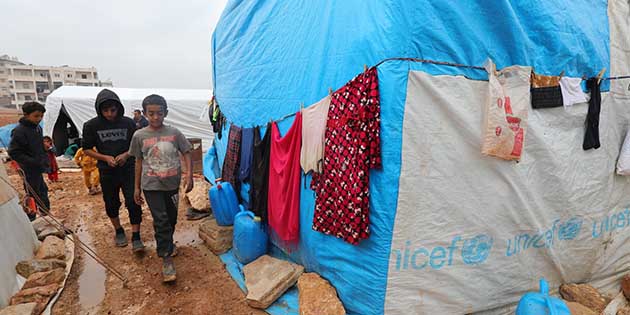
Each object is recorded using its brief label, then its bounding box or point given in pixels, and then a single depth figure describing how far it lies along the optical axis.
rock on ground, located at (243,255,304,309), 2.58
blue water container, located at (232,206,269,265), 3.16
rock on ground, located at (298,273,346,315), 2.26
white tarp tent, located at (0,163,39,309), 2.39
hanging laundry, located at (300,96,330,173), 2.37
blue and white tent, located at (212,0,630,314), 1.95
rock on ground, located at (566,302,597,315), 2.29
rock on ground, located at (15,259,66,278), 2.67
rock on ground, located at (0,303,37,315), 2.15
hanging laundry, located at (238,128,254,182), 3.74
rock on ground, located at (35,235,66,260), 3.10
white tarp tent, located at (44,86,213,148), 10.89
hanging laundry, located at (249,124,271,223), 3.24
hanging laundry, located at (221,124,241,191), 4.14
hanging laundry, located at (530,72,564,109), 2.27
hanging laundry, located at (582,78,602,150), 2.58
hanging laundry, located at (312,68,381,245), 1.99
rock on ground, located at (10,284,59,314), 2.39
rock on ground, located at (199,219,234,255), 3.58
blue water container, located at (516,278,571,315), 1.95
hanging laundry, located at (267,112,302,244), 2.72
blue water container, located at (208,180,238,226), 3.80
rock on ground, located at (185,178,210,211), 4.95
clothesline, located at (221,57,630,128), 1.90
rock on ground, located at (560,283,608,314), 2.53
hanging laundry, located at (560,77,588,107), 2.41
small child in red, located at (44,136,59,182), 6.13
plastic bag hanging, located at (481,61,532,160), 2.04
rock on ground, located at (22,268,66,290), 2.61
